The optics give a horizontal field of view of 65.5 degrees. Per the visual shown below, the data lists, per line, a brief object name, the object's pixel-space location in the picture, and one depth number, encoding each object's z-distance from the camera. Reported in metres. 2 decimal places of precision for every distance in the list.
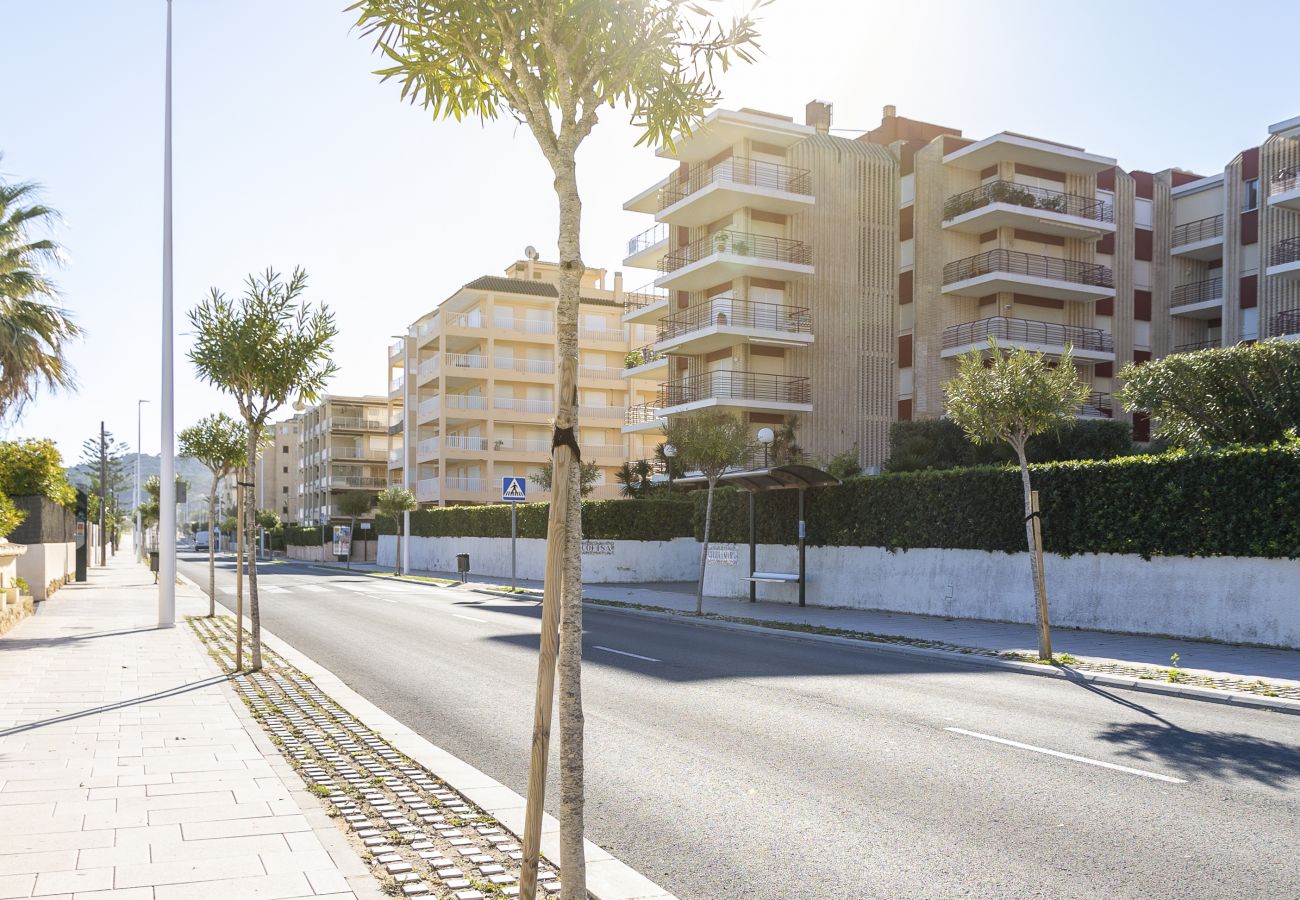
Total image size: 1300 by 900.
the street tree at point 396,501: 53.62
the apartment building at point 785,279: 41.44
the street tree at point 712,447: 22.56
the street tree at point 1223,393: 20.05
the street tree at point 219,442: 24.16
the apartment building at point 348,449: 87.94
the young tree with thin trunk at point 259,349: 12.68
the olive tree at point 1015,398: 14.01
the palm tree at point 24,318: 27.52
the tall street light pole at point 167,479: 17.16
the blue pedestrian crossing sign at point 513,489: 29.09
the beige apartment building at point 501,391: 64.56
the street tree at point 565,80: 3.84
